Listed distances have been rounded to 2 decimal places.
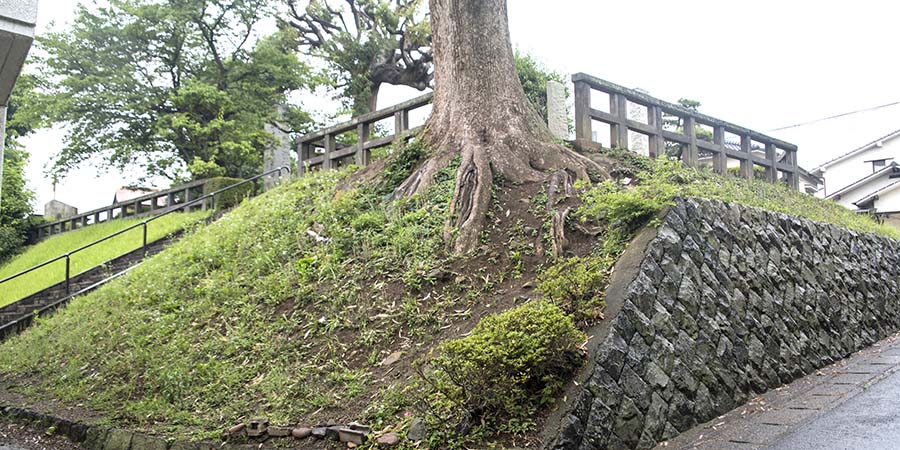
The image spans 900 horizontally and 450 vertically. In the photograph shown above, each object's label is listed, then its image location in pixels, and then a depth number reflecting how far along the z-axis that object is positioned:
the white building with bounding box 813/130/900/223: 27.23
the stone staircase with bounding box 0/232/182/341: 12.51
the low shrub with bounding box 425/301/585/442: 4.54
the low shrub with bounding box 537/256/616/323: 5.36
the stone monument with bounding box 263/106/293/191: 21.84
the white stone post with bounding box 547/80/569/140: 10.37
